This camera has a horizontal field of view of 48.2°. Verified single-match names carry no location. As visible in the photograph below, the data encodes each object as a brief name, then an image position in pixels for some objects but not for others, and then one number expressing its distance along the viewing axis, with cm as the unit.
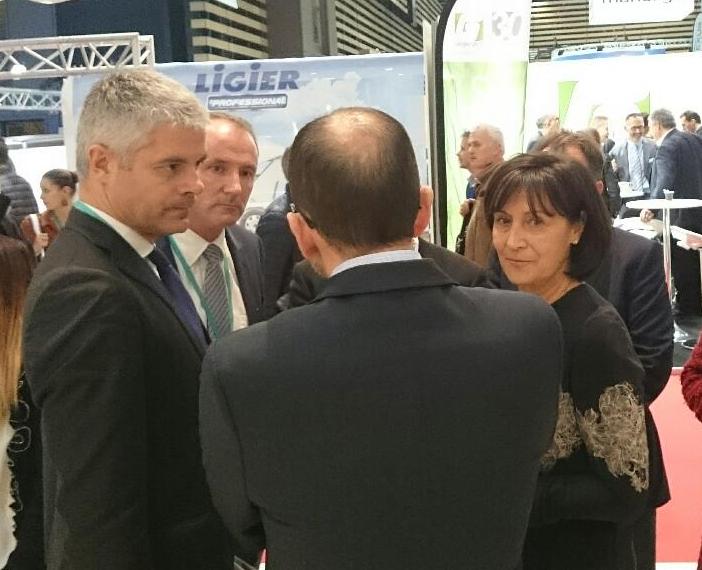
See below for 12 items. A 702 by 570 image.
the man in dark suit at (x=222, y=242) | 185
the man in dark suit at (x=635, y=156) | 770
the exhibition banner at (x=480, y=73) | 526
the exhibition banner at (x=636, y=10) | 827
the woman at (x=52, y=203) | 516
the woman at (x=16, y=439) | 158
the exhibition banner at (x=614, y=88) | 793
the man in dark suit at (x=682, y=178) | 704
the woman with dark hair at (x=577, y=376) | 128
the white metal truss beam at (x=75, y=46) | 542
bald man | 91
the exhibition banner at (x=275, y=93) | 524
